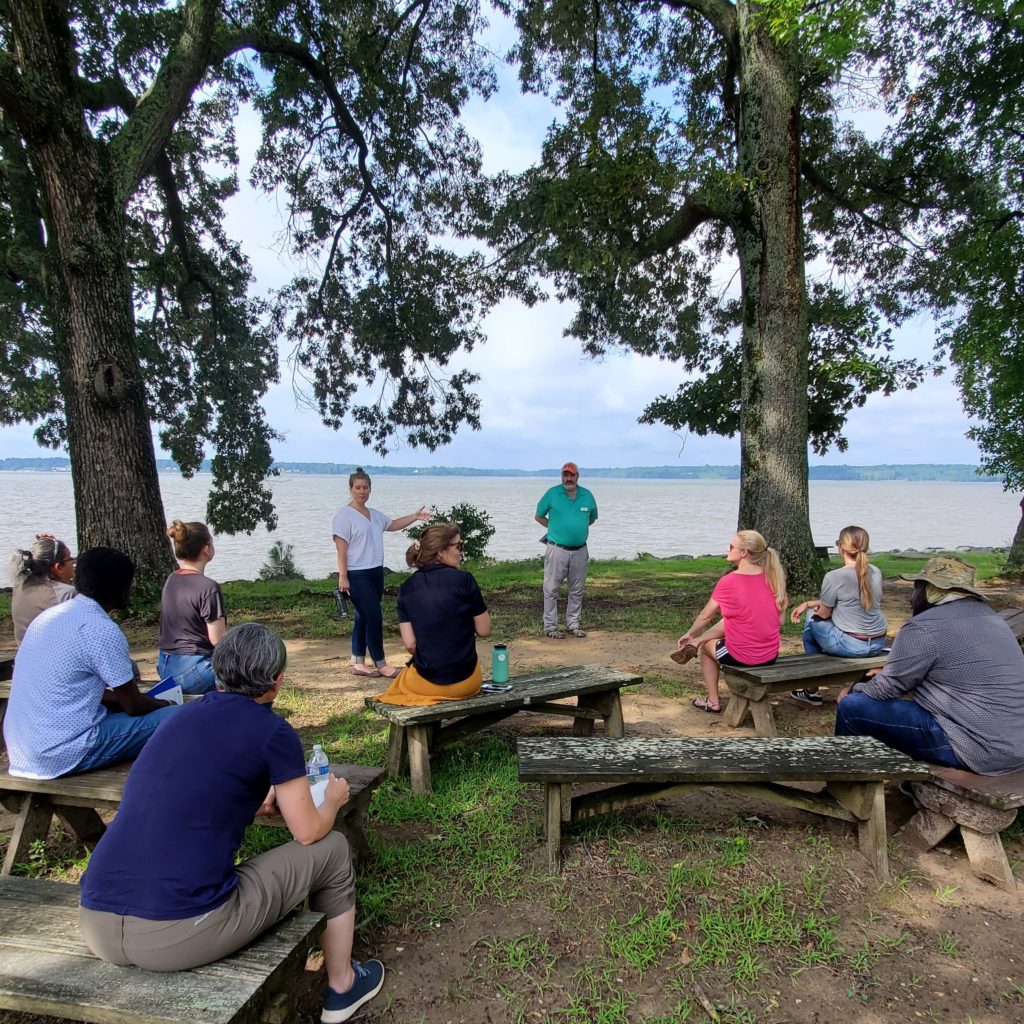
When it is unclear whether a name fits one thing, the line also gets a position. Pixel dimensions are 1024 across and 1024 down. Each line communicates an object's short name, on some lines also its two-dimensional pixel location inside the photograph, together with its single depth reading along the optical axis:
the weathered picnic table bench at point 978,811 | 2.84
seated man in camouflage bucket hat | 2.98
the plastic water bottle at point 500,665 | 4.24
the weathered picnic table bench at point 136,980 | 1.71
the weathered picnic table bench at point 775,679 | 4.37
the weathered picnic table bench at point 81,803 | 2.82
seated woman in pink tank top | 4.63
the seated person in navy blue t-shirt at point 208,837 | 1.84
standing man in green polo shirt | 7.60
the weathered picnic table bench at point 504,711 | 3.72
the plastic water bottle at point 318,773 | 2.38
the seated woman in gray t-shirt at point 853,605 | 4.84
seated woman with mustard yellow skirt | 3.94
